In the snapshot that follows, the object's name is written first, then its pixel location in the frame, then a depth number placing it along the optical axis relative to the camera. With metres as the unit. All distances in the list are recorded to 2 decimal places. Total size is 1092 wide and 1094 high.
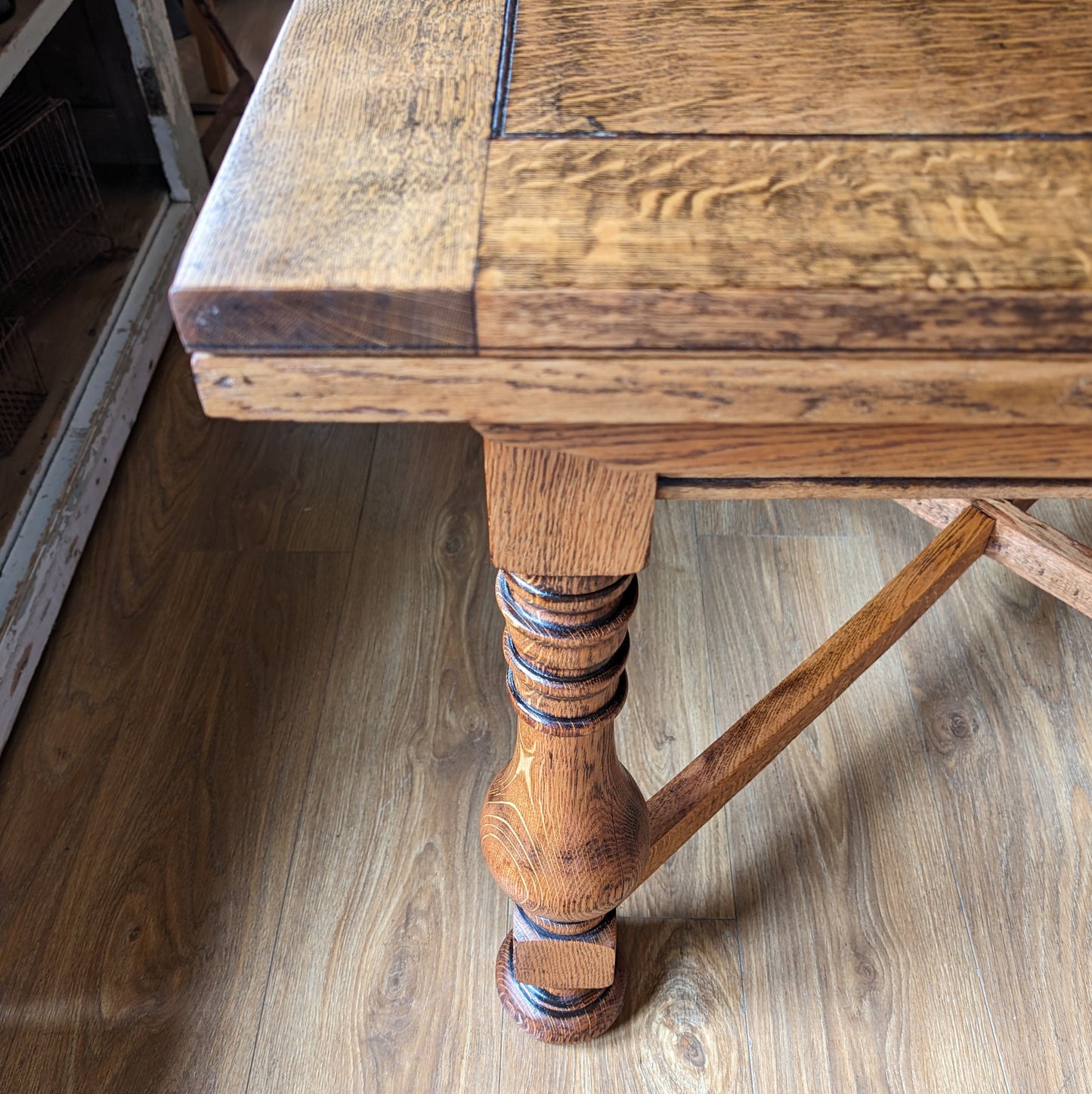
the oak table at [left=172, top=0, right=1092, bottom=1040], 0.40
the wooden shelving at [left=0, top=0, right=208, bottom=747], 1.04
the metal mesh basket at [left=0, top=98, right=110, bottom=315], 1.28
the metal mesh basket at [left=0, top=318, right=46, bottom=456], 1.15
